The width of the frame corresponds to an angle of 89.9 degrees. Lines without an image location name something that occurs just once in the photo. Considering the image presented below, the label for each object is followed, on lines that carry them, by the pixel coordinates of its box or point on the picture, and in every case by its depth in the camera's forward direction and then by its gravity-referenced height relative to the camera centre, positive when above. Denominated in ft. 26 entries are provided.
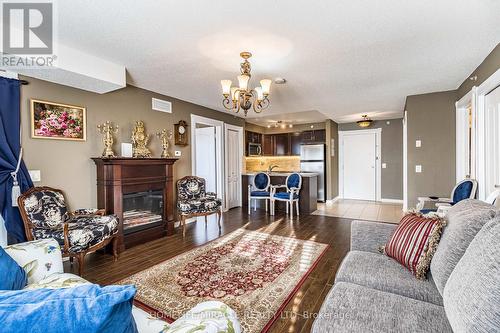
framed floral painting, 9.34 +1.80
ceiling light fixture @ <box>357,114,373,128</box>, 22.67 +3.76
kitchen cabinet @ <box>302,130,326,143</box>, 24.38 +2.75
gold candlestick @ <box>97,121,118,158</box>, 11.04 +1.24
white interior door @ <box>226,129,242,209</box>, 20.01 -0.35
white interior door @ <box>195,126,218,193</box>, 18.79 +0.67
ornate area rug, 6.61 -3.74
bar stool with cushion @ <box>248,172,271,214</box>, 18.86 -1.78
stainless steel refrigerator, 23.54 +0.19
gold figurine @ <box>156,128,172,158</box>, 14.01 +1.32
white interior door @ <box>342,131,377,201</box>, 24.36 -0.25
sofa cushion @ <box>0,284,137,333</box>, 1.86 -1.11
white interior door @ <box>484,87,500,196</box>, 9.19 +0.84
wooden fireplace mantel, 10.78 -0.87
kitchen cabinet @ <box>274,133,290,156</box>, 26.48 +2.06
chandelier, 9.11 +2.95
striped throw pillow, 5.12 -1.74
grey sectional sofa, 2.90 -2.27
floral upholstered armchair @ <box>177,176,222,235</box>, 13.56 -2.03
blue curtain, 8.38 +0.49
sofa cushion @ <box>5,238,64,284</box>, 5.24 -1.99
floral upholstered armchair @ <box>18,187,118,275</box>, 8.23 -2.08
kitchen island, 18.90 -2.05
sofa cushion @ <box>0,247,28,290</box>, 3.94 -1.78
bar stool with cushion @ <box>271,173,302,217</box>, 17.76 -2.09
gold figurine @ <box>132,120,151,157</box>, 12.66 +1.25
